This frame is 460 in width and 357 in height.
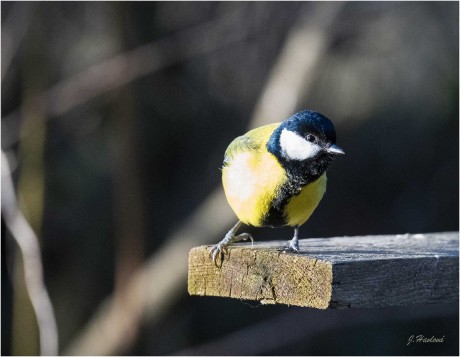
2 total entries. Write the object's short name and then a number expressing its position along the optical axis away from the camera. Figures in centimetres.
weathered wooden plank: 441
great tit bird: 527
